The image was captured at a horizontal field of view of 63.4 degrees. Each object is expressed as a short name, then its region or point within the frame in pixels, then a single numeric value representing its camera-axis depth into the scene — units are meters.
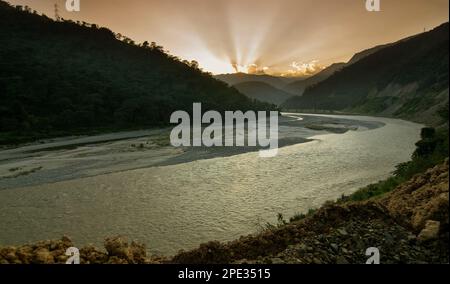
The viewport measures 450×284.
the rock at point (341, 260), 9.78
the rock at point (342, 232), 10.88
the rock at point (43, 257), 9.70
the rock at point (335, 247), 10.27
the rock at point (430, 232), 10.19
